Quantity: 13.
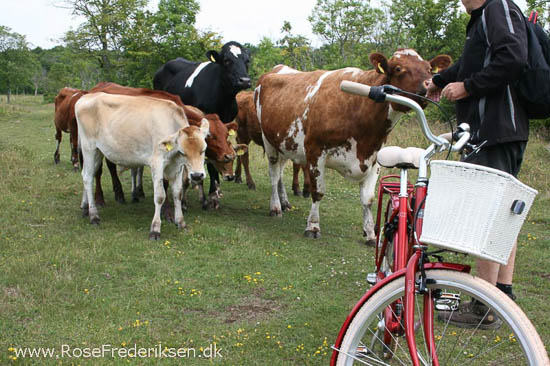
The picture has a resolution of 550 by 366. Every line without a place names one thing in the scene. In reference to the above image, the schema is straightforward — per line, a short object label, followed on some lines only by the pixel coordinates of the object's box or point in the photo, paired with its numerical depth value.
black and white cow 8.97
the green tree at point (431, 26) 35.38
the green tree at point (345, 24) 39.72
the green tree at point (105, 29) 38.09
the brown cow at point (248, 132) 9.91
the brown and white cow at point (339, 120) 5.82
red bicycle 2.27
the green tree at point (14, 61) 53.22
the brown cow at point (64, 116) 10.77
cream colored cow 6.62
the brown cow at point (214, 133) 7.33
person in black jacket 3.38
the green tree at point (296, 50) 37.47
